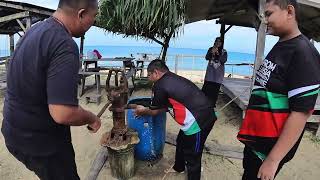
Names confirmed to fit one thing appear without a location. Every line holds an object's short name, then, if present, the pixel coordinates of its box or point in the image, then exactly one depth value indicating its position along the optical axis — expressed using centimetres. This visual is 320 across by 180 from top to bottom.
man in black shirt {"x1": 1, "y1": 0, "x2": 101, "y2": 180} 126
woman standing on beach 477
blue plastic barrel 311
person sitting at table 784
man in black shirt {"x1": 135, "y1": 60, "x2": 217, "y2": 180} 262
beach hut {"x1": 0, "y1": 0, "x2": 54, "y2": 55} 590
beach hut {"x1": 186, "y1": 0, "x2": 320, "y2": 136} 405
